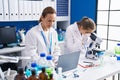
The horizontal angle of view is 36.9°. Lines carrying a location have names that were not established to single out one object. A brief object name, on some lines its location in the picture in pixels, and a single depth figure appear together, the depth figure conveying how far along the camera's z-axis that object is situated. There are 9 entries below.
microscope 2.11
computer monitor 2.87
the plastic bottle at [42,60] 1.57
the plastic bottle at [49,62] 1.56
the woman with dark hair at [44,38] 1.94
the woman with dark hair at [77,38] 2.33
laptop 1.65
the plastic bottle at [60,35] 3.59
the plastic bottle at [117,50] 2.29
